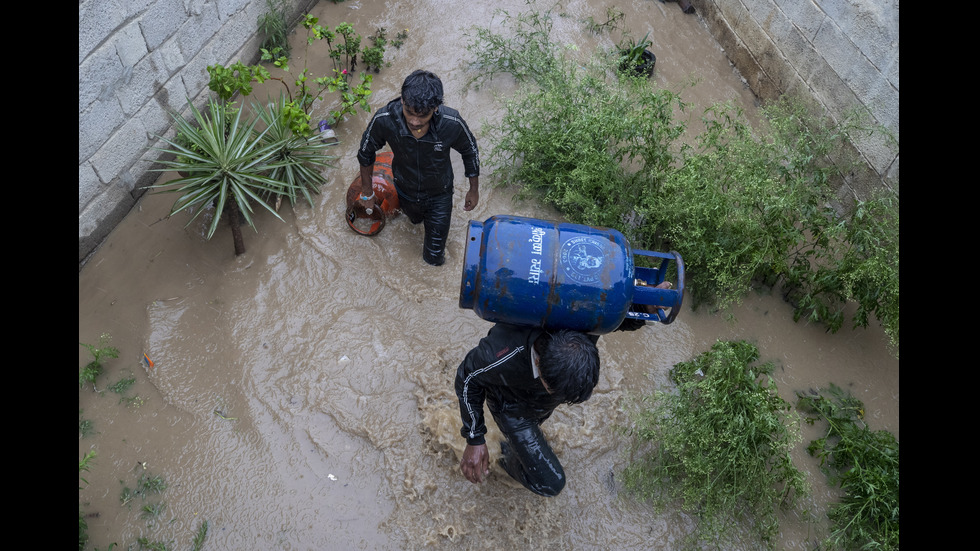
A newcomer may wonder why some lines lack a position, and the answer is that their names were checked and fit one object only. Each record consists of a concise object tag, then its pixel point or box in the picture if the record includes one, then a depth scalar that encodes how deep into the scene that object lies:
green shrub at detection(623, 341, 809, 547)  3.19
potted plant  5.68
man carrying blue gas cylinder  2.32
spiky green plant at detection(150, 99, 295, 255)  3.86
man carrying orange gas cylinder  3.22
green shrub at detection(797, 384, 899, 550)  3.12
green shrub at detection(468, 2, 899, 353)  3.87
